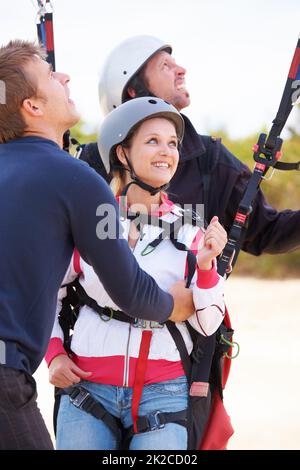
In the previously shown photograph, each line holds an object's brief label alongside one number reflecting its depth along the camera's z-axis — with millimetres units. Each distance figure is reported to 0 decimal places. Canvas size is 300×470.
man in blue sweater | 6238
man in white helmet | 9031
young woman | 7488
